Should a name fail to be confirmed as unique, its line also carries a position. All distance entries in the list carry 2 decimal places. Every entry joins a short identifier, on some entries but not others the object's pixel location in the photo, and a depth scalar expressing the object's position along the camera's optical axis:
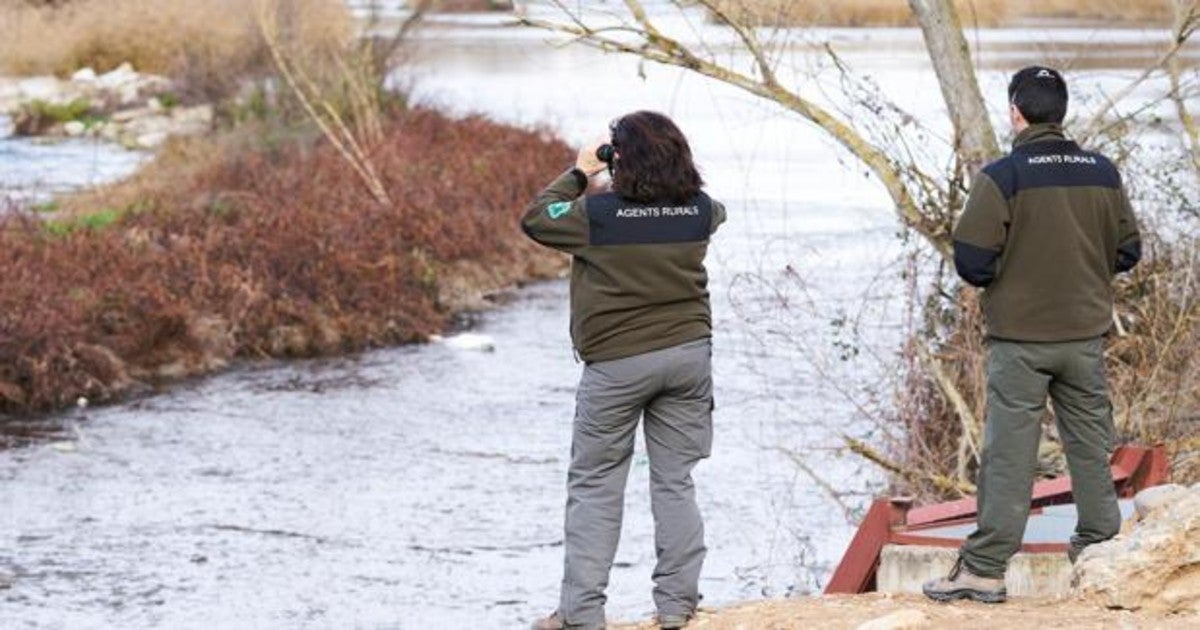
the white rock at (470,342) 39.06
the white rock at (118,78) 80.00
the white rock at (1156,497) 14.34
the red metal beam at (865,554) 16.20
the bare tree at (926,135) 19.52
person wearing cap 13.59
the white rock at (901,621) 12.88
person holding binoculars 13.50
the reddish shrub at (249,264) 34.69
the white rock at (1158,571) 13.14
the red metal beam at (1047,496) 16.50
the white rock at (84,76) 82.50
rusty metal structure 16.14
